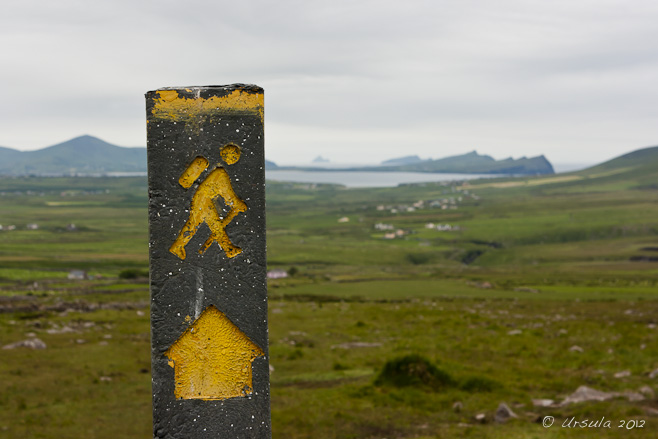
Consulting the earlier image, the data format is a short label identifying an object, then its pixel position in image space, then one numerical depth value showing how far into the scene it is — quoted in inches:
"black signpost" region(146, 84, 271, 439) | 141.3
